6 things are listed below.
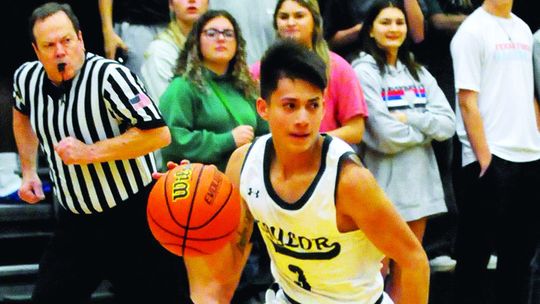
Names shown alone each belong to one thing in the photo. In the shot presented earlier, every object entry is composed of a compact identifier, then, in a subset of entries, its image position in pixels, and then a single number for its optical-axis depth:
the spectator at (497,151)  9.84
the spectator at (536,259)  10.19
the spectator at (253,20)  9.99
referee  7.87
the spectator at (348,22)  10.29
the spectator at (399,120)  9.54
